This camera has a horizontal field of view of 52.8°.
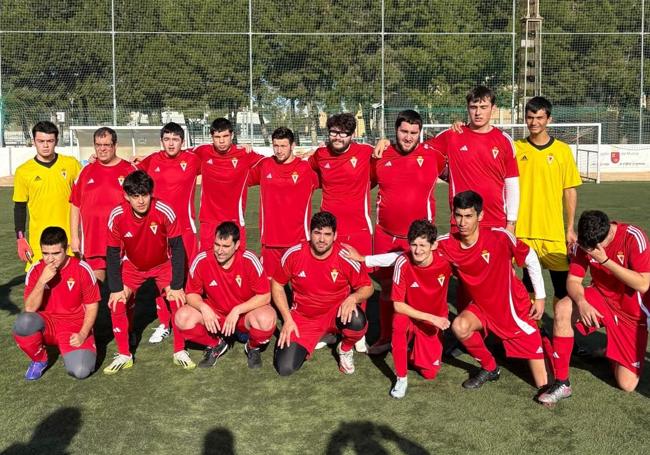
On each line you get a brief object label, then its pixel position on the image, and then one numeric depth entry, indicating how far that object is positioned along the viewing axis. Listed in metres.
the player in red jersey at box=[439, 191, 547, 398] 4.22
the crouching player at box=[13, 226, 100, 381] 4.38
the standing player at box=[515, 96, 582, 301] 4.90
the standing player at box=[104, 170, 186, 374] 4.62
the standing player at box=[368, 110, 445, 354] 4.90
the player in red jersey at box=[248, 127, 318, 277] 5.34
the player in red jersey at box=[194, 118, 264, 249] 5.79
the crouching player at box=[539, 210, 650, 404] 3.97
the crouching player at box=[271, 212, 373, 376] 4.50
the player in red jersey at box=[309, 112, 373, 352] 5.19
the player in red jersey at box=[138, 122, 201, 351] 5.70
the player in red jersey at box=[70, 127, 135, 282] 5.32
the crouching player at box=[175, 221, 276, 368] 4.63
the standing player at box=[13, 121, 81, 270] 5.37
